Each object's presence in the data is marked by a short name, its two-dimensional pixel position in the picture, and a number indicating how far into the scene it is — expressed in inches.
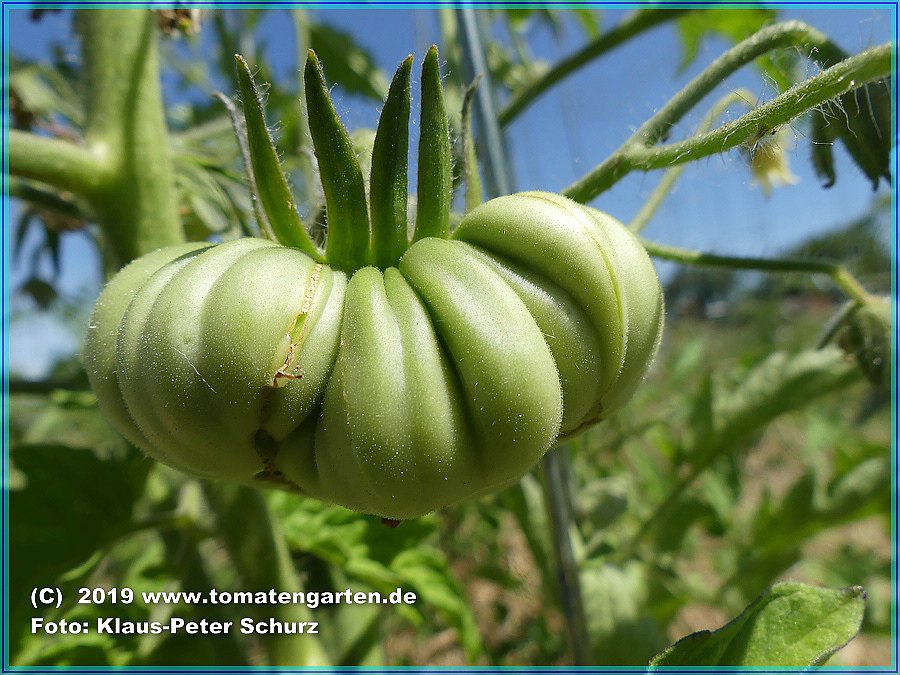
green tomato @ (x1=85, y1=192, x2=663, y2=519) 3.1
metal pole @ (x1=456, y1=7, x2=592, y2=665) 6.4
